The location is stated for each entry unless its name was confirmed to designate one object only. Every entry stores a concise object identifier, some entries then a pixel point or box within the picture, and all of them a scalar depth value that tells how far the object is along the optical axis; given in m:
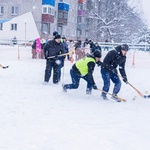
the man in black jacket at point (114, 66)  7.44
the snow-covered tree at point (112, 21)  38.66
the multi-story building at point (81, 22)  50.03
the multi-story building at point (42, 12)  40.84
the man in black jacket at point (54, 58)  9.71
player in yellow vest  7.29
